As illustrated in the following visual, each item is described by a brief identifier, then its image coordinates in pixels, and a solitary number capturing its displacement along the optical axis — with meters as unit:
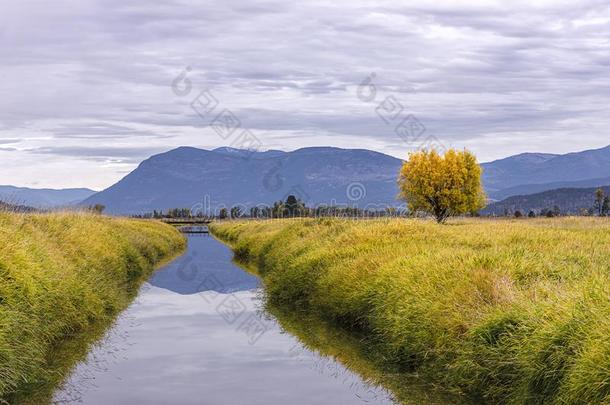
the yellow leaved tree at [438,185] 81.31
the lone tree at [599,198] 139.62
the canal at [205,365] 14.88
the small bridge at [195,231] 119.47
